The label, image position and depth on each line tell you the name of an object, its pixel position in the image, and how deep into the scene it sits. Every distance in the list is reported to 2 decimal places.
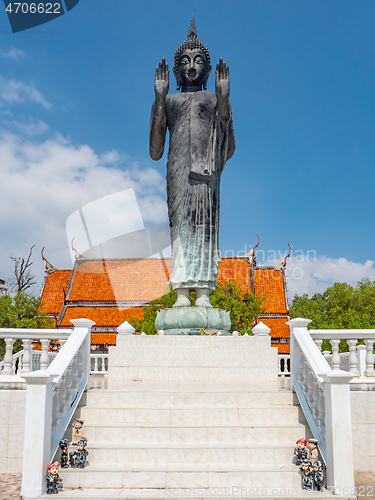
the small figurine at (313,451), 4.45
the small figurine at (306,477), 4.28
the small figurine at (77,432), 4.73
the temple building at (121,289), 22.88
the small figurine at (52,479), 4.20
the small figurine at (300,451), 4.48
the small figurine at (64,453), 4.50
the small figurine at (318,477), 4.25
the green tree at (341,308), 21.79
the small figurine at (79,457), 4.48
